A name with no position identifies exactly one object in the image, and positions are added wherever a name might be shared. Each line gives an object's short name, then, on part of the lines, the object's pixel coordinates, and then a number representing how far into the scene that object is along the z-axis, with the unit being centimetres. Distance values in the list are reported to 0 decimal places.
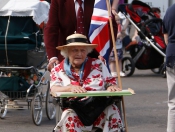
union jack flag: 1459
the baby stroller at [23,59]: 1802
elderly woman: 1165
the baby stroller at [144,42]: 2890
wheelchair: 1117
